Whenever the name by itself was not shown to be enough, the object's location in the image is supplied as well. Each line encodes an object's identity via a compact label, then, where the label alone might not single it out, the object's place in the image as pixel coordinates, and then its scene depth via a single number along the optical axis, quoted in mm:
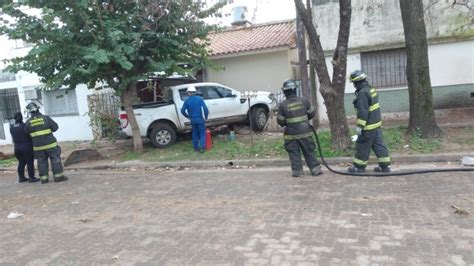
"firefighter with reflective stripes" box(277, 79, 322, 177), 8070
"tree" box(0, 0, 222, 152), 10250
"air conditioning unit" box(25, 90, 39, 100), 17344
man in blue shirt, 11133
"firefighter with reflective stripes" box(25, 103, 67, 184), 9586
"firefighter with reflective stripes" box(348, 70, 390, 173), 7641
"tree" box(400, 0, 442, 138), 9719
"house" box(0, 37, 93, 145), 16641
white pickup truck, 12531
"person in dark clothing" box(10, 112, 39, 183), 9938
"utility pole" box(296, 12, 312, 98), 11242
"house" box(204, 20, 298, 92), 16734
